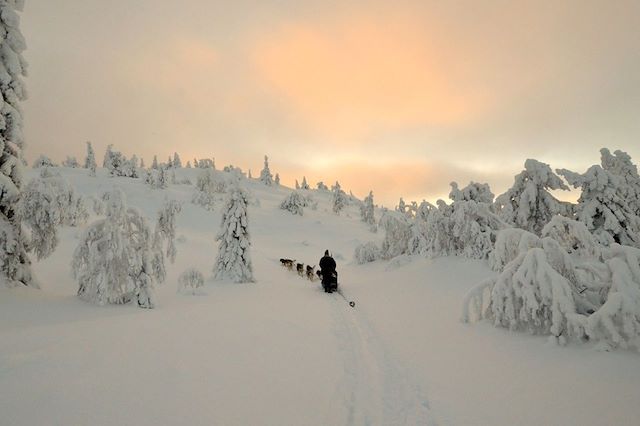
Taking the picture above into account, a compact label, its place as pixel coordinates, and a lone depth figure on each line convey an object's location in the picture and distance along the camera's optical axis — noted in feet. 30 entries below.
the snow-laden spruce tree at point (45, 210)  34.78
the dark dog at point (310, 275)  71.29
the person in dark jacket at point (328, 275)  53.88
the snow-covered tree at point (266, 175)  362.68
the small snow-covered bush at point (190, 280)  47.69
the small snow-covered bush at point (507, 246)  27.81
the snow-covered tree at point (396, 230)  78.23
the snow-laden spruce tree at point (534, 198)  52.60
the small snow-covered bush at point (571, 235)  26.89
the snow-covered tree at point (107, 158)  270.55
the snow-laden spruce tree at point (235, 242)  64.54
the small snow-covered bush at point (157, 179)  206.49
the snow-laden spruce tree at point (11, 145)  32.71
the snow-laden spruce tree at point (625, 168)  62.75
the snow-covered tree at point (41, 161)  271.69
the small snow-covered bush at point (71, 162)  339.44
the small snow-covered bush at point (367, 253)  90.84
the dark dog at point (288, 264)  88.89
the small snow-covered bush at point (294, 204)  220.02
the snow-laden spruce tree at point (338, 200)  267.80
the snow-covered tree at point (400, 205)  310.61
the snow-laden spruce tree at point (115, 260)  34.86
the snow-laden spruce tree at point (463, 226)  54.54
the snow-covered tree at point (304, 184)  419.95
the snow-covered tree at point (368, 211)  241.14
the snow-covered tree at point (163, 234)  39.90
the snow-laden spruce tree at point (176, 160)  410.13
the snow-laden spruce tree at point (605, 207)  50.14
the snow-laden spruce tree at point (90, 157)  268.99
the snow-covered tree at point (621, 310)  17.63
